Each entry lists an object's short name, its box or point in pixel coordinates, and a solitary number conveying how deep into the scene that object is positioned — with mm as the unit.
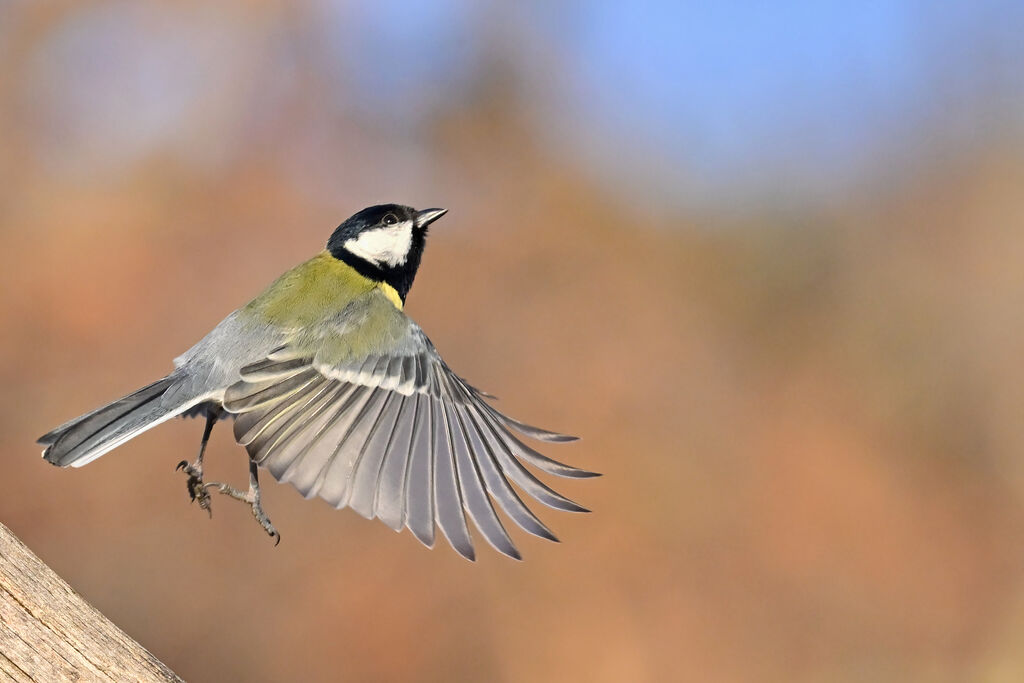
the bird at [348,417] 4943
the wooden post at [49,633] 4890
